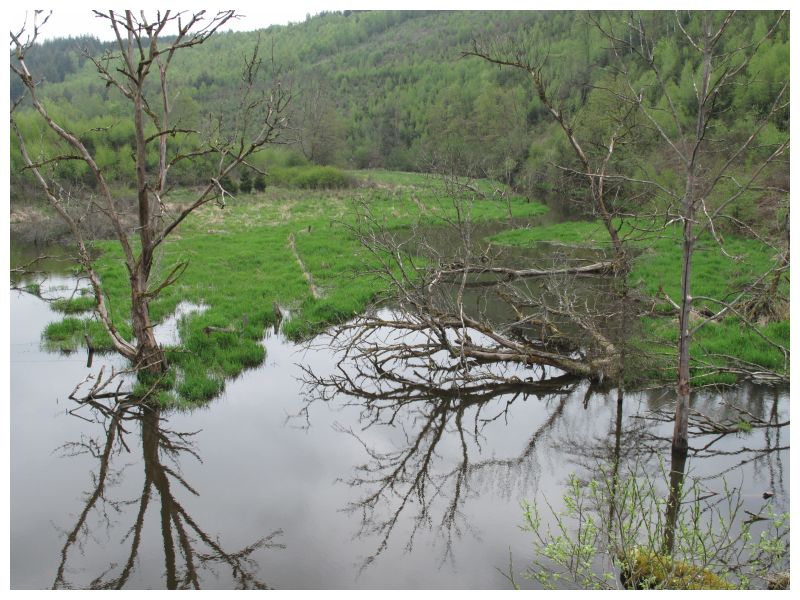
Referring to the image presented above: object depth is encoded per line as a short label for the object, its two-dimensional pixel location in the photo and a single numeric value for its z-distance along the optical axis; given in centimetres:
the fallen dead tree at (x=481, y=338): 1036
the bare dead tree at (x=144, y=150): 875
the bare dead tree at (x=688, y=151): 662
